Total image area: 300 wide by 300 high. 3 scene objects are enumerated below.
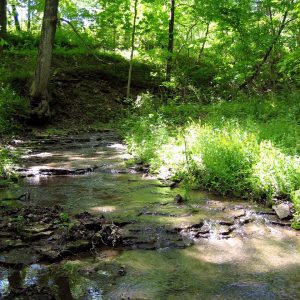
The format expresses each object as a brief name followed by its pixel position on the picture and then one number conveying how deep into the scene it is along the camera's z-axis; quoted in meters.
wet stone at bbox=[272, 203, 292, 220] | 5.06
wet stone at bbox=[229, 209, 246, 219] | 5.16
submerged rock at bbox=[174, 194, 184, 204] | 5.73
